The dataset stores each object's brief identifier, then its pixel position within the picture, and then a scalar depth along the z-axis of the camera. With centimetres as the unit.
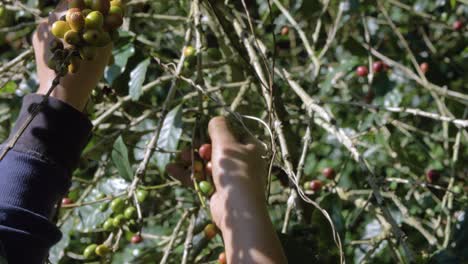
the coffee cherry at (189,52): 177
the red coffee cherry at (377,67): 253
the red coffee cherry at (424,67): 264
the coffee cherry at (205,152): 158
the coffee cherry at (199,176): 162
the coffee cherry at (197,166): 162
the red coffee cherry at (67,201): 208
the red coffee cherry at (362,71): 258
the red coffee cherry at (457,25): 275
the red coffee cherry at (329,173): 241
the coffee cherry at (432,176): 242
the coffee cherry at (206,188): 152
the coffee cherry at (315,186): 204
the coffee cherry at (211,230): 161
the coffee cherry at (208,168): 158
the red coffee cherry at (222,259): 155
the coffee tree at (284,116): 156
